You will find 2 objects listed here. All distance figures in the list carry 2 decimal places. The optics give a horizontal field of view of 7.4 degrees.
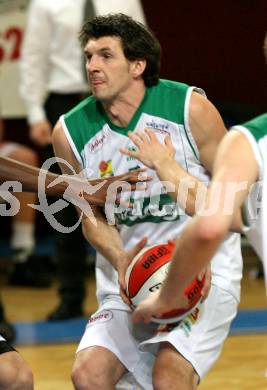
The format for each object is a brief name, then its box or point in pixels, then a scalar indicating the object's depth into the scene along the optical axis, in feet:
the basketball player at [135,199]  27.91
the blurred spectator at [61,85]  46.24
